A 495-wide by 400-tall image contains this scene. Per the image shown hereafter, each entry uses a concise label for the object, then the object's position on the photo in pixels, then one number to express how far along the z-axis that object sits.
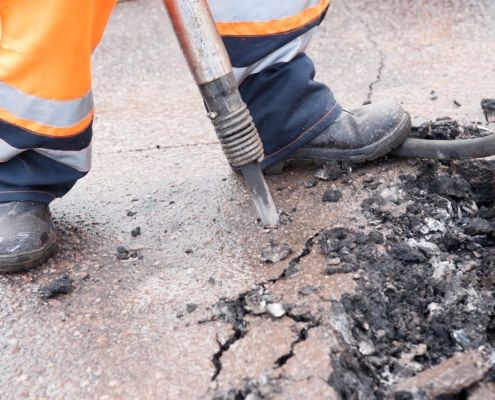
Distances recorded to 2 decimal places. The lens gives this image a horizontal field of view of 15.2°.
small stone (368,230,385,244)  3.18
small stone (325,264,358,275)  3.11
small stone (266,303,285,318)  3.05
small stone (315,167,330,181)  3.41
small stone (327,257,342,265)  3.14
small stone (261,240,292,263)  3.19
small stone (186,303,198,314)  3.11
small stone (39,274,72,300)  3.18
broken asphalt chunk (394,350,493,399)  2.93
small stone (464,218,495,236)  3.23
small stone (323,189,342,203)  3.33
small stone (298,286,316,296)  3.08
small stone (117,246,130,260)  3.29
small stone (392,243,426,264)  3.15
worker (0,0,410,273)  3.13
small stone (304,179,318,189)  3.40
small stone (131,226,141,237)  3.36
